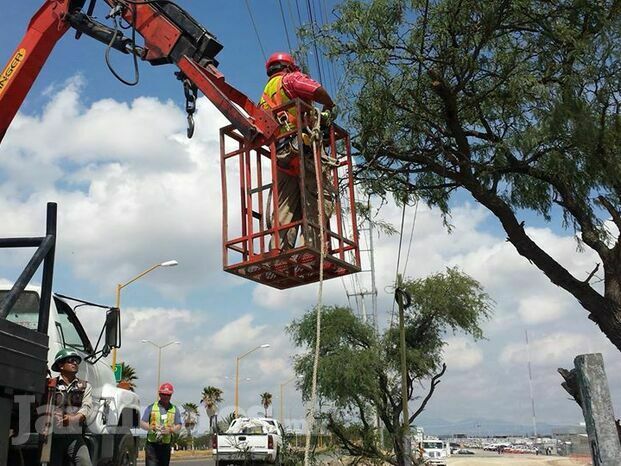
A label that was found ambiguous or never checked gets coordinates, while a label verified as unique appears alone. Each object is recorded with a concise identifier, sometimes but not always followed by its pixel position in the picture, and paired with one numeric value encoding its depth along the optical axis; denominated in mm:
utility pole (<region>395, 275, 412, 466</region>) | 15081
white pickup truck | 17984
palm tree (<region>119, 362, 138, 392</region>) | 44044
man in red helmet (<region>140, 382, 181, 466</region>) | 8344
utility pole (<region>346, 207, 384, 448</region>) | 23294
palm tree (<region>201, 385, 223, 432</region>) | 59647
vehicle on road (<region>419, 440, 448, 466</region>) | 31348
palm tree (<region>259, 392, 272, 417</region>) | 70062
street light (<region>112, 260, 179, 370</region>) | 22781
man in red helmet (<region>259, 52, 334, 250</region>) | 6656
